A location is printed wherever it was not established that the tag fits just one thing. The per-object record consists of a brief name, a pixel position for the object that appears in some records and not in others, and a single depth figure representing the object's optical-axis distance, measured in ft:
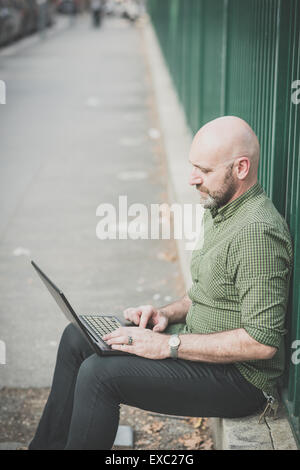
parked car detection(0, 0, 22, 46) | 93.56
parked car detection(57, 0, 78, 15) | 183.33
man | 9.03
